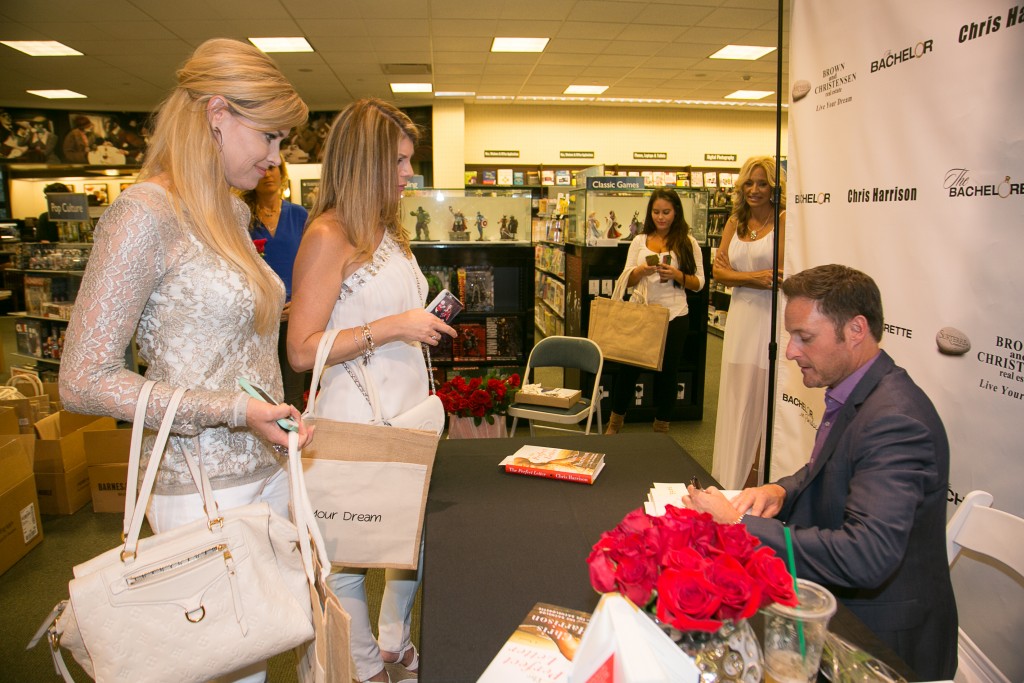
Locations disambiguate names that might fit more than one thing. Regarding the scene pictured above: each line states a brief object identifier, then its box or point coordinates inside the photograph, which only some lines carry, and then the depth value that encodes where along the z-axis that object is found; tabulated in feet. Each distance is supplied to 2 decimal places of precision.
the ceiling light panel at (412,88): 31.80
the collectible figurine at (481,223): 15.38
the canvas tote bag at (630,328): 13.64
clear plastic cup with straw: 2.72
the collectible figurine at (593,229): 16.31
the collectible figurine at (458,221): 15.34
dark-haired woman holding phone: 14.11
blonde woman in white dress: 10.91
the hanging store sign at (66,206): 17.13
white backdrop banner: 5.50
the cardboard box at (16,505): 9.66
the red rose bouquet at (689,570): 2.43
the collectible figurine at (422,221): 15.34
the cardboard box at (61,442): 11.44
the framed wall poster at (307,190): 27.17
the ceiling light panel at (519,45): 24.85
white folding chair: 4.46
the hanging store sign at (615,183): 16.24
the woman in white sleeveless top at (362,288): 5.42
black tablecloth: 3.50
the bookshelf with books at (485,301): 15.12
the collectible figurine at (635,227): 16.63
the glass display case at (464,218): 15.30
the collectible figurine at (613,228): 16.53
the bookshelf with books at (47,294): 16.85
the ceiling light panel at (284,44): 24.14
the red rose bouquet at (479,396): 11.69
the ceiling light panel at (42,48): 23.56
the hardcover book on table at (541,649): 3.07
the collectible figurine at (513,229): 15.38
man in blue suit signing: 4.00
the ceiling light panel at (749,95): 34.22
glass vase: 2.63
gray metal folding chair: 12.07
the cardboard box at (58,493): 11.57
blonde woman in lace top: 3.66
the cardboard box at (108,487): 11.57
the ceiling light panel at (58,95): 31.36
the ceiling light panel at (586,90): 33.06
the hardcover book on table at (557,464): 5.67
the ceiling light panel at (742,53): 26.05
